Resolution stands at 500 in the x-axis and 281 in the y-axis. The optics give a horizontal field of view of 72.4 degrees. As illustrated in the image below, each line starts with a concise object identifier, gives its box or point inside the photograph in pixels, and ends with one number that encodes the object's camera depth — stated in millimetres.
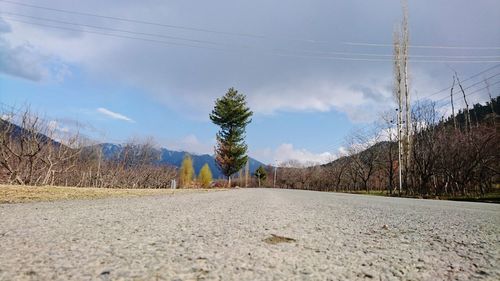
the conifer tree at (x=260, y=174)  113044
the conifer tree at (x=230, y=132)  43156
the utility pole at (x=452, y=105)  35875
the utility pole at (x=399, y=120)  31141
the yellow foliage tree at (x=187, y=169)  61969
